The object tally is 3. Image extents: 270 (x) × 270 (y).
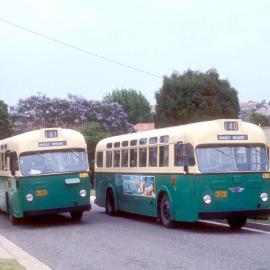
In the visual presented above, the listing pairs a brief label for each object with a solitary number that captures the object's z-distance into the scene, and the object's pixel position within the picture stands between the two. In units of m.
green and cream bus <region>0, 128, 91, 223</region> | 14.88
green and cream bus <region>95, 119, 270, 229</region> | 12.57
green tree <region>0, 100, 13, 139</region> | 53.65
